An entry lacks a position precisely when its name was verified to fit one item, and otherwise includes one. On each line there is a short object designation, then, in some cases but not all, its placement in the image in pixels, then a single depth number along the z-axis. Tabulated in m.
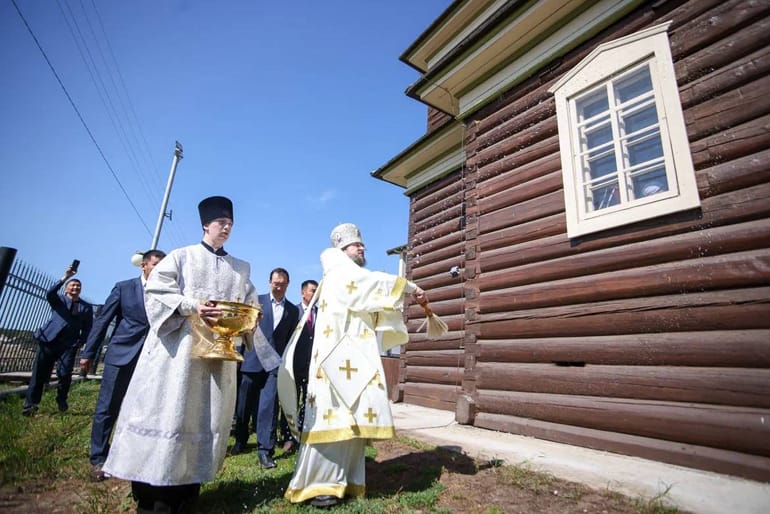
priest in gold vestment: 2.88
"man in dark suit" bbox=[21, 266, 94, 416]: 6.18
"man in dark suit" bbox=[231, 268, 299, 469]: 4.18
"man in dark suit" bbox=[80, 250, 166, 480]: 3.77
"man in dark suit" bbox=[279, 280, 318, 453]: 4.84
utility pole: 18.32
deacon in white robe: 2.46
